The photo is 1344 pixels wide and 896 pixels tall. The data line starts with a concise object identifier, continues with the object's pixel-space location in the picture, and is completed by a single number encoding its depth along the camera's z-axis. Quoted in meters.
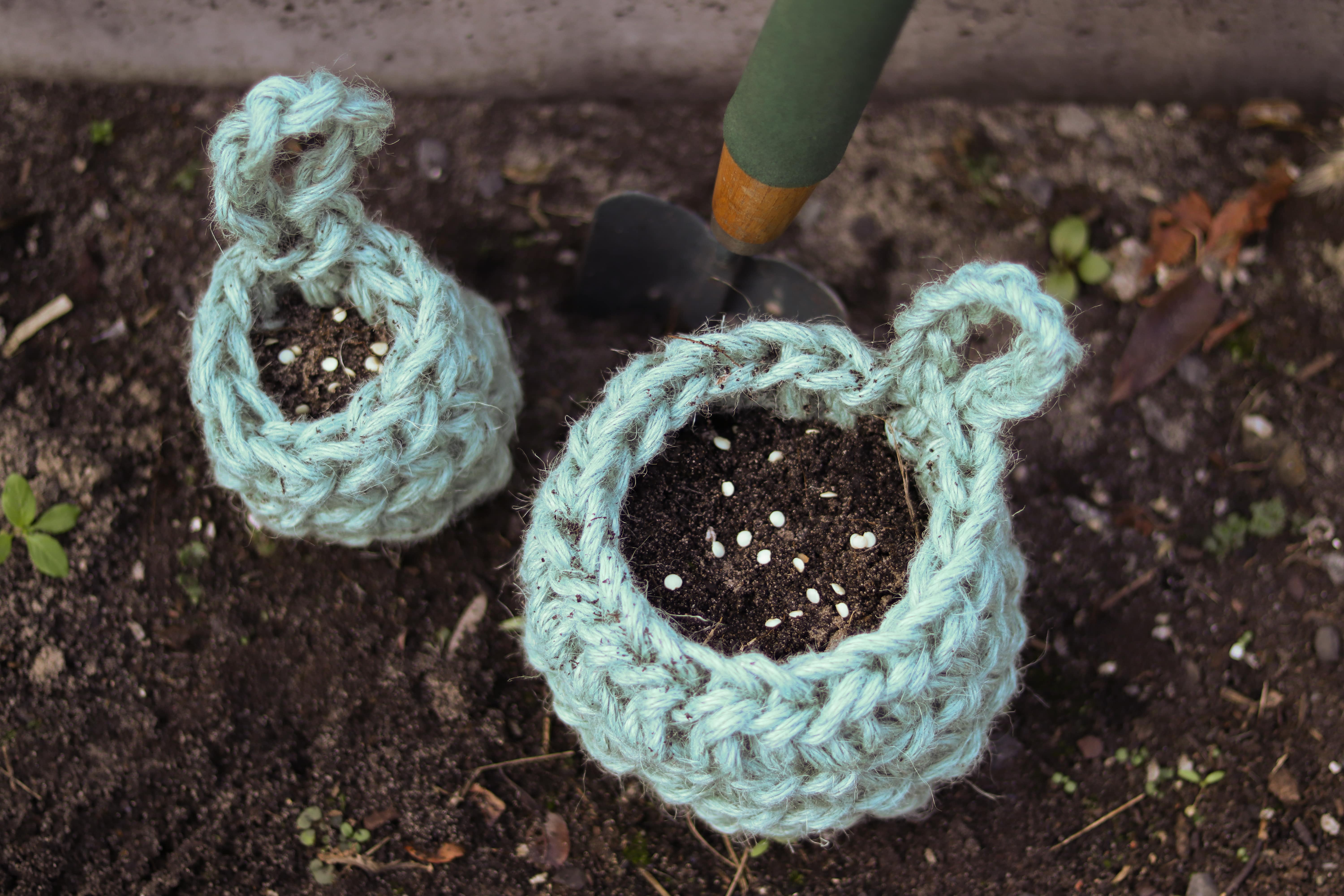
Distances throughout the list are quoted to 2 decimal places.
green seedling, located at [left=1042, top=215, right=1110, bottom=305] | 0.60
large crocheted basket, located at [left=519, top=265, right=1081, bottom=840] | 0.48
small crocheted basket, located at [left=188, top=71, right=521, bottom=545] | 0.49
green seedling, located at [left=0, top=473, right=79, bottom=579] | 0.55
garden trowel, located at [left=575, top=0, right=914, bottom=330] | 0.47
